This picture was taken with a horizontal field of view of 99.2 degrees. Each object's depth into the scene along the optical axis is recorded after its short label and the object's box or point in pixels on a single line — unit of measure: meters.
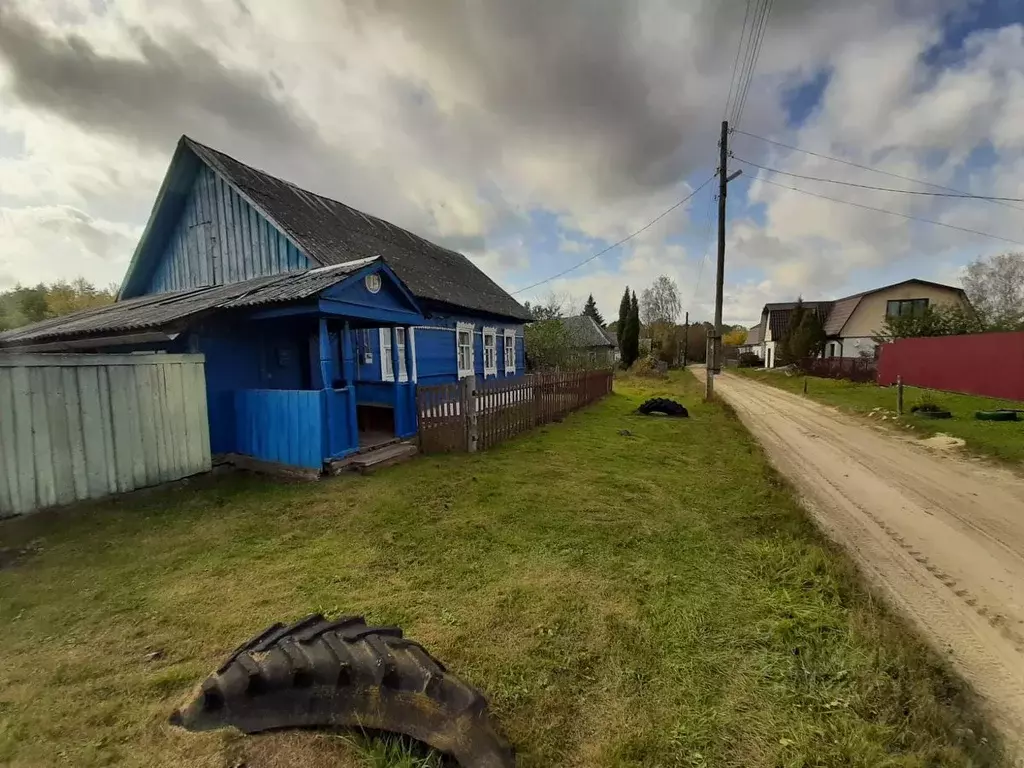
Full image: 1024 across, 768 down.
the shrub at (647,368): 31.27
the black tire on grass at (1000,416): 10.67
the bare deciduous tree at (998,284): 41.16
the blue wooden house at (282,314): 6.66
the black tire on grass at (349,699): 1.94
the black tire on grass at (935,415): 11.34
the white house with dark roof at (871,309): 29.88
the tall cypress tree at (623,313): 41.65
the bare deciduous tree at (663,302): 61.31
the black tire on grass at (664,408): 13.13
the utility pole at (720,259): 15.12
